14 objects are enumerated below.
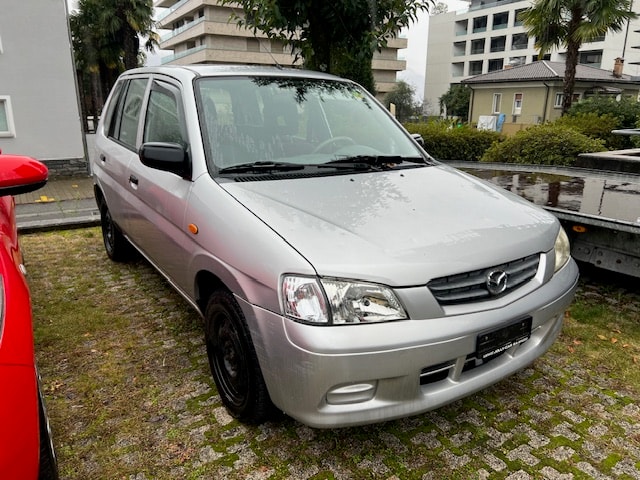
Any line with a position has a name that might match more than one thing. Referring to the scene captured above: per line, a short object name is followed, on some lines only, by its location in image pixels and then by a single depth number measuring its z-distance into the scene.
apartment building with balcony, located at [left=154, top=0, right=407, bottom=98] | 50.81
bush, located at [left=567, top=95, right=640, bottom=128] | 18.84
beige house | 31.89
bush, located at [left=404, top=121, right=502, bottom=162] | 13.59
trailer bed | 3.76
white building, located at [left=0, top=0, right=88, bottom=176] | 10.51
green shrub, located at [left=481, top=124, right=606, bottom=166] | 8.84
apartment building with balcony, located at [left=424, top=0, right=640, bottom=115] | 51.59
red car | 1.54
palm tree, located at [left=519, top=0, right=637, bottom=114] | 15.80
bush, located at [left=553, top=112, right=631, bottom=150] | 13.22
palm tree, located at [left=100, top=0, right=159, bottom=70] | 25.91
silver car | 2.07
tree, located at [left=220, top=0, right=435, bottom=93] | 6.54
